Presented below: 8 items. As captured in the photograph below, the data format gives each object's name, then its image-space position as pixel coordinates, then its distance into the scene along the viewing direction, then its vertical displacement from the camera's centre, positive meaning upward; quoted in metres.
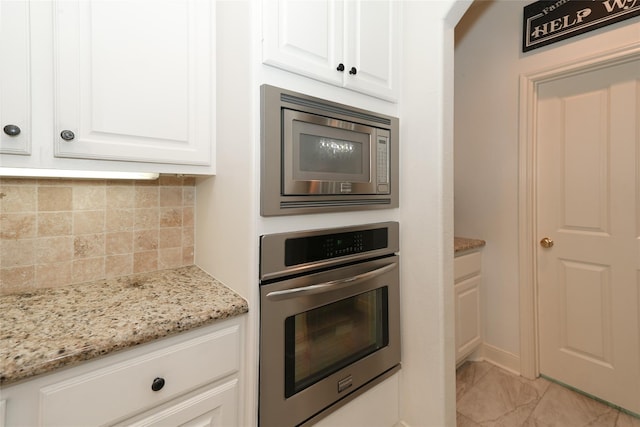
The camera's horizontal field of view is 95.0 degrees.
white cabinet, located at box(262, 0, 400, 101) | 1.02 +0.67
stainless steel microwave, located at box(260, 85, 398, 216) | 0.98 +0.22
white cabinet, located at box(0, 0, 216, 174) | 0.83 +0.41
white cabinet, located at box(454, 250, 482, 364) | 1.93 -0.63
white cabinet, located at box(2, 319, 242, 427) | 0.71 -0.48
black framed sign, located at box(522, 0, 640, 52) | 1.57 +1.12
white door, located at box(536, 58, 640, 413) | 1.63 -0.12
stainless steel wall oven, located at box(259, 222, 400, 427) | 1.01 -0.43
